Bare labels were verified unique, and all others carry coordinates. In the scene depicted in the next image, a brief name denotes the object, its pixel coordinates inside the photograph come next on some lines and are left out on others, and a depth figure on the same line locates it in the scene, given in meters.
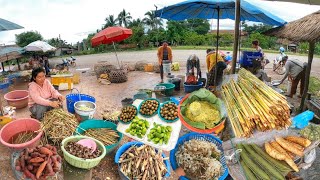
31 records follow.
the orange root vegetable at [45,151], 3.42
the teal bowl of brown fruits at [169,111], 3.76
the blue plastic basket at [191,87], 7.69
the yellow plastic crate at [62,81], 9.26
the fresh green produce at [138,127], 3.64
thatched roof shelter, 5.25
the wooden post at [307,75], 6.51
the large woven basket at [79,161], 3.53
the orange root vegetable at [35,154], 3.36
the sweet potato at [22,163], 3.30
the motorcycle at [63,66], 15.58
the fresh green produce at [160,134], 3.52
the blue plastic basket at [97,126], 4.37
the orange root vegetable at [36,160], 3.29
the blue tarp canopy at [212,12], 4.50
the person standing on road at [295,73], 7.83
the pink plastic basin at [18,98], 7.07
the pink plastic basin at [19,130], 3.72
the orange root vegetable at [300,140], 2.82
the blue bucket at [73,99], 5.65
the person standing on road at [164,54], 9.46
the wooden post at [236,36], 4.38
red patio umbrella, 9.96
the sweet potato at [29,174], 3.25
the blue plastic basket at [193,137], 3.56
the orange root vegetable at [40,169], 3.23
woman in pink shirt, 4.61
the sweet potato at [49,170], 3.30
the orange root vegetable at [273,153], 2.77
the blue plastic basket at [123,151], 3.79
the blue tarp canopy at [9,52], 11.31
